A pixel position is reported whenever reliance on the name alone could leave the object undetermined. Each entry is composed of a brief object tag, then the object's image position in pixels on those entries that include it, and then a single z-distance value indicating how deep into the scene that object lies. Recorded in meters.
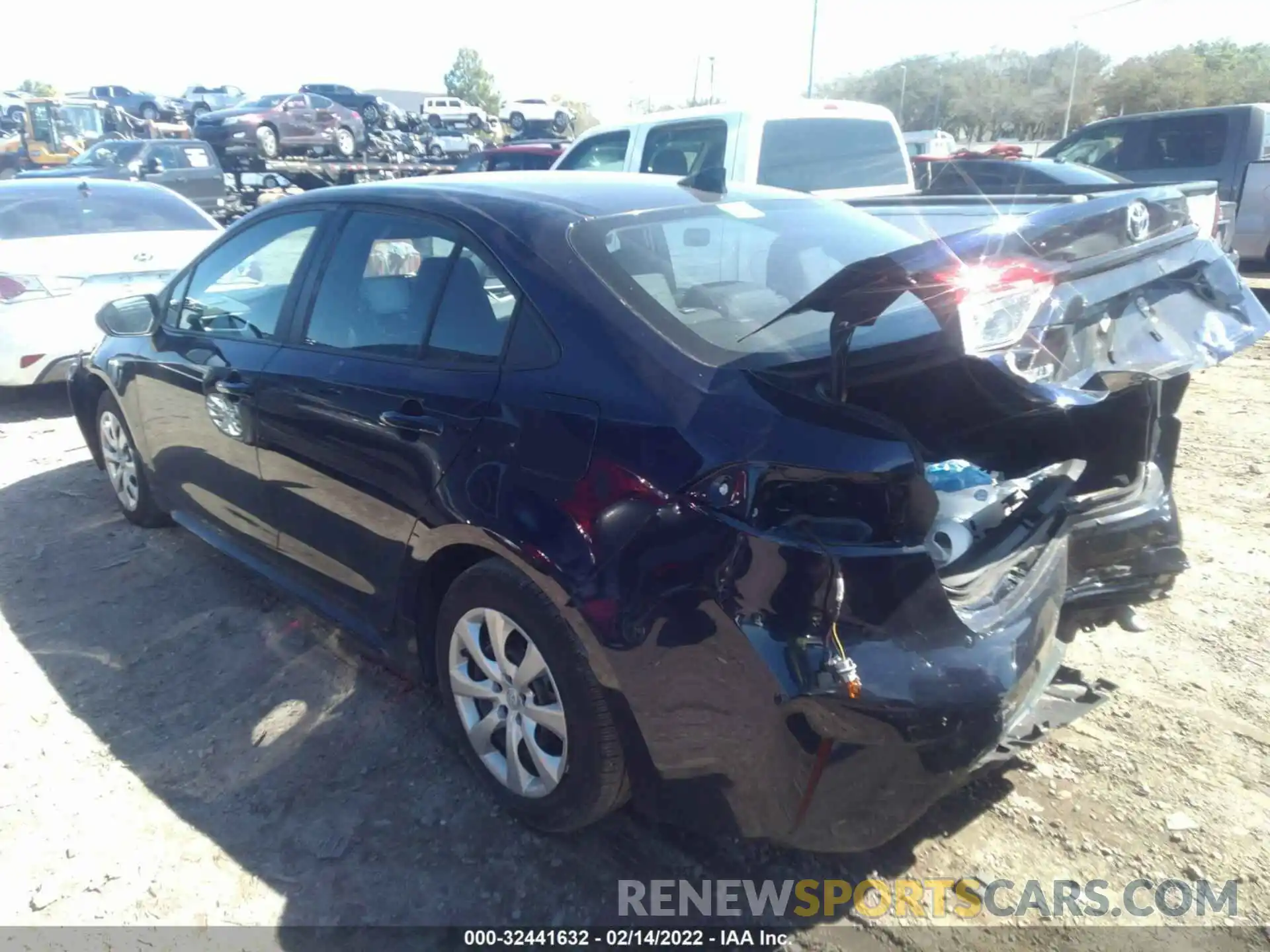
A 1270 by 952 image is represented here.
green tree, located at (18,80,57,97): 62.00
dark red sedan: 22.94
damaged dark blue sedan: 2.12
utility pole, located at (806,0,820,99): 31.56
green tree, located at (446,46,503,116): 71.25
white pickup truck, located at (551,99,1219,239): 6.80
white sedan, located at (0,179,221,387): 6.59
